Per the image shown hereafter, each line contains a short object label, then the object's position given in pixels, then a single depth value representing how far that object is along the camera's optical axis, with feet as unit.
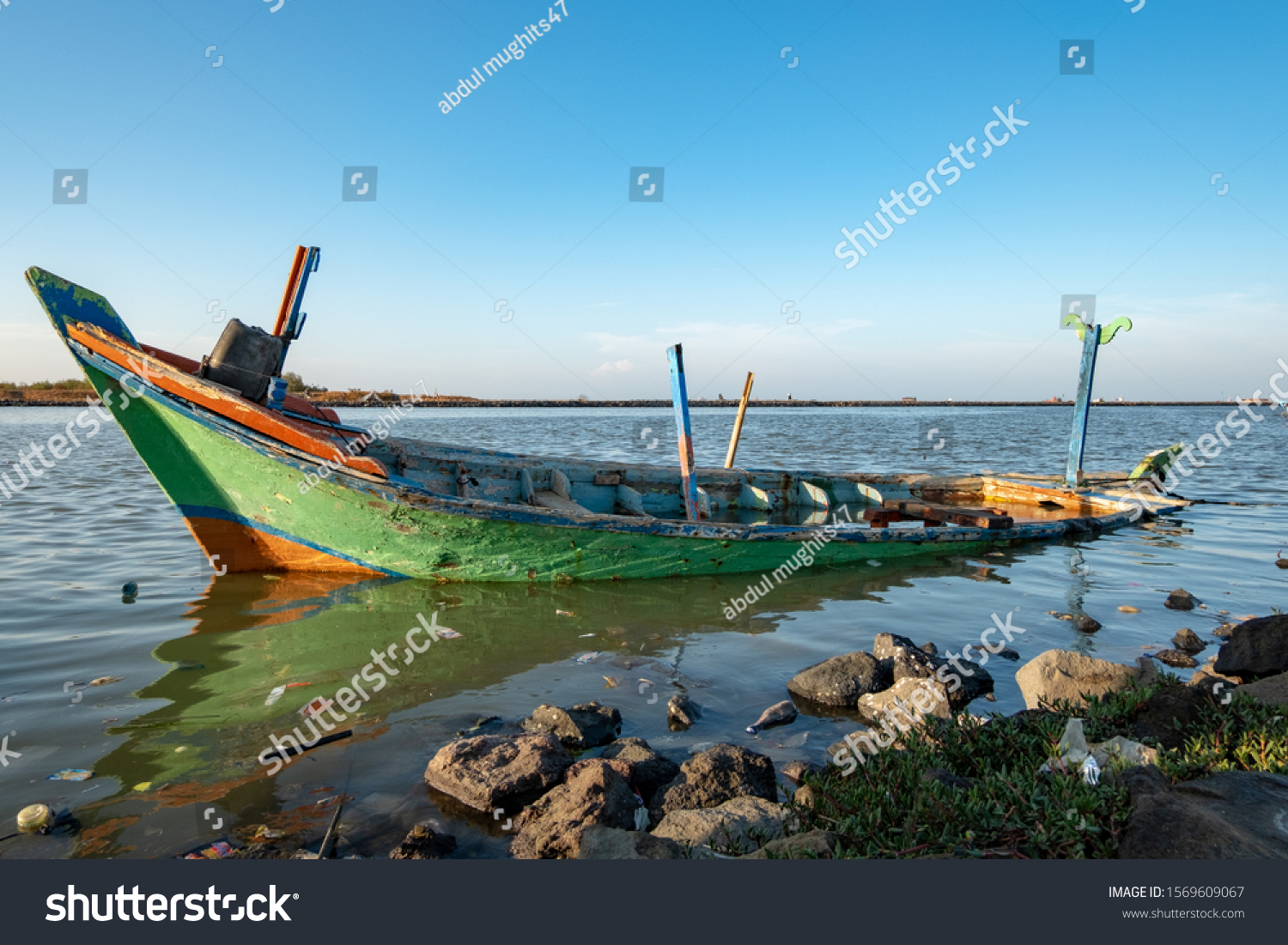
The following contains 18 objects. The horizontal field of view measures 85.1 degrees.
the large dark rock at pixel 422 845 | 11.16
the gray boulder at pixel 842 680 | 17.80
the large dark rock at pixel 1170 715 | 12.09
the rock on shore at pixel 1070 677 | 15.15
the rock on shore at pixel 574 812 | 11.27
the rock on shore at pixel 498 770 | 12.89
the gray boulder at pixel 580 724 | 15.51
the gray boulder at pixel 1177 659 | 19.44
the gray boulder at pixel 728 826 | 10.63
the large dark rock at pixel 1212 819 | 8.03
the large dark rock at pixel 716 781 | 12.57
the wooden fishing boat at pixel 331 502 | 25.58
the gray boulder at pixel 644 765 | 13.43
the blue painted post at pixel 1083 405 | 43.98
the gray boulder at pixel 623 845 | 10.10
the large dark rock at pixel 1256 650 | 16.58
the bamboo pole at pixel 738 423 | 50.19
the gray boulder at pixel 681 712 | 16.58
